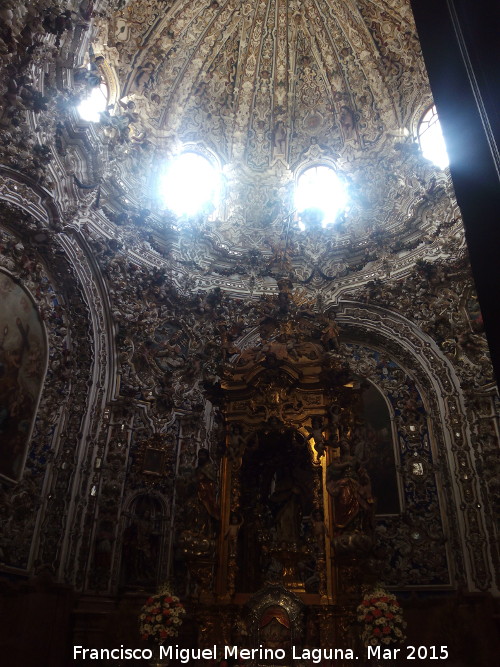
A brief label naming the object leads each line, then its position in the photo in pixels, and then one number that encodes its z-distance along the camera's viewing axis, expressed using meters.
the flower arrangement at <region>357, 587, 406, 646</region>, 6.91
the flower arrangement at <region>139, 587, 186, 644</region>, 7.61
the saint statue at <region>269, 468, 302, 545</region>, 8.59
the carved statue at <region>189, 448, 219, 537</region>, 8.27
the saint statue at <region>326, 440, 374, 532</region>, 7.89
